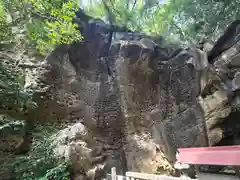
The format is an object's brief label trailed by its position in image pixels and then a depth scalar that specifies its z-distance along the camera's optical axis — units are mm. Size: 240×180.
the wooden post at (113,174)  4799
